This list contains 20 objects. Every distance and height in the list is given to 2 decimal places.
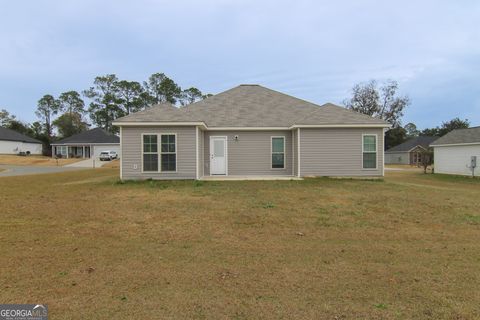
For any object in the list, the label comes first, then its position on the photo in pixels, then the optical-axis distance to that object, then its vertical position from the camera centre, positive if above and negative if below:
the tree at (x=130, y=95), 65.19 +12.51
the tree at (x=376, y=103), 50.66 +8.04
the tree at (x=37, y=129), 68.54 +6.09
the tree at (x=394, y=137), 56.06 +2.97
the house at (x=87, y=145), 47.31 +1.70
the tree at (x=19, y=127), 64.81 +5.94
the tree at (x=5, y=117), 71.60 +8.92
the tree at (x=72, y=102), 72.00 +12.12
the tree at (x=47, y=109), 71.69 +10.63
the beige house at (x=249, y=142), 14.23 +0.63
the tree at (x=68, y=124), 67.25 +6.71
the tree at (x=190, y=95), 65.38 +12.25
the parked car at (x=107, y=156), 42.19 +0.00
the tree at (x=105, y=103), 67.00 +11.20
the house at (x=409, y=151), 44.45 +0.37
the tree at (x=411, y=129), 87.68 +6.85
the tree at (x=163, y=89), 64.88 +13.37
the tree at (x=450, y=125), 59.57 +5.29
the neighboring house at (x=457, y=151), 21.36 +0.17
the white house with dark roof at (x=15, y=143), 50.57 +2.24
